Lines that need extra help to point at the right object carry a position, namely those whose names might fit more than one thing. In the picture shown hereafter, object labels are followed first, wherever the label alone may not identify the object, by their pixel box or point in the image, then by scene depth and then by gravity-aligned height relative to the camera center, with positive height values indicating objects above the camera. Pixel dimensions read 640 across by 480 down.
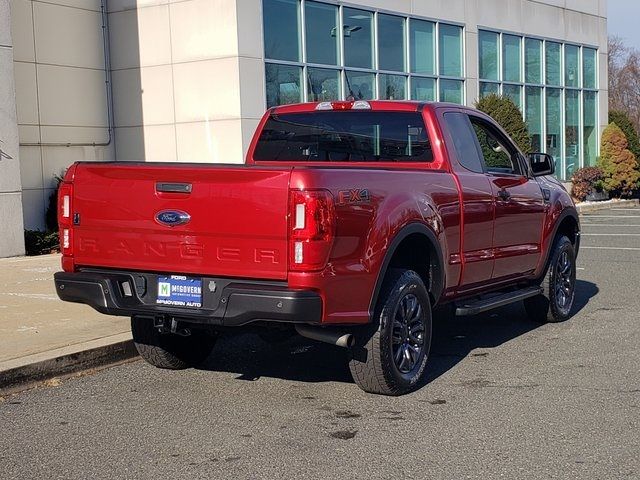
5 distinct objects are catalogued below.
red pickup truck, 5.52 -0.45
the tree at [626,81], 78.69 +6.42
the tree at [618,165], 29.31 -0.23
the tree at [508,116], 23.03 +1.09
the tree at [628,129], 30.77 +0.94
